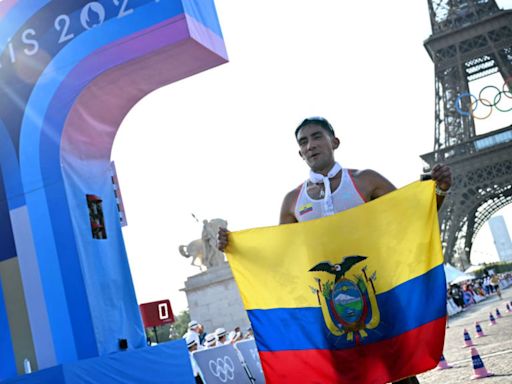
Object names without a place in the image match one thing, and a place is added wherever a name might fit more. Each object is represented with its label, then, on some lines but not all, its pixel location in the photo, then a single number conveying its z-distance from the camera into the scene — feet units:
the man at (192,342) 49.16
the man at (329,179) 14.24
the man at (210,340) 56.65
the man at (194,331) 50.57
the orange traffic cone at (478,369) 28.14
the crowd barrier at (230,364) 41.19
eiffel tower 173.88
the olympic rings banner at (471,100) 173.47
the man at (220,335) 58.88
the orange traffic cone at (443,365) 35.32
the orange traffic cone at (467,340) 44.41
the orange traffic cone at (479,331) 50.21
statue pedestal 100.32
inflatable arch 22.61
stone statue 103.19
